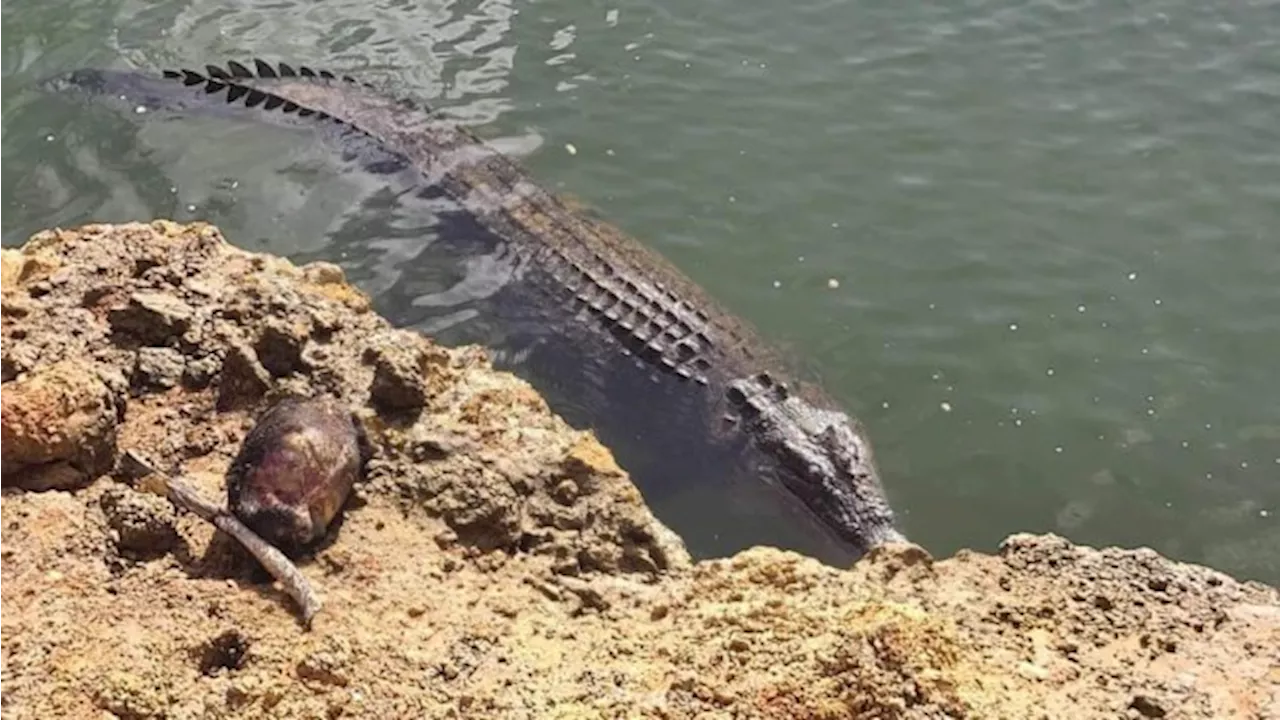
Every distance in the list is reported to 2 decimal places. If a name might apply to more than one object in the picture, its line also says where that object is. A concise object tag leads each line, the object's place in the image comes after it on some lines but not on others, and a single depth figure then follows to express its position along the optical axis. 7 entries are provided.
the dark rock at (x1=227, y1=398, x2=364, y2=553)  4.20
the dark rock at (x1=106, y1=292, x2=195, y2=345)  5.18
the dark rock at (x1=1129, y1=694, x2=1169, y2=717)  3.51
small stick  3.93
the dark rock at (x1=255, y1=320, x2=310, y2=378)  5.14
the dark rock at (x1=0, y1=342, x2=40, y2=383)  4.74
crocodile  6.52
